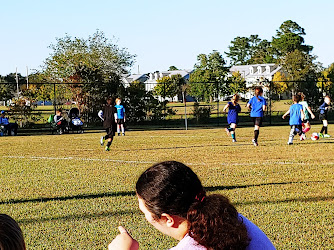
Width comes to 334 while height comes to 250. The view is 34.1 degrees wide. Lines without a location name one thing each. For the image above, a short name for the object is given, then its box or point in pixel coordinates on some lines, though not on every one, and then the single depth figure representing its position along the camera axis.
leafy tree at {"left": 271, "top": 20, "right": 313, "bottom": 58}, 105.19
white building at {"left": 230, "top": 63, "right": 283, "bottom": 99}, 109.75
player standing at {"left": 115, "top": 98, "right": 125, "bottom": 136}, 25.11
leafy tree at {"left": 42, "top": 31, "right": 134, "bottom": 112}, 33.41
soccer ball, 19.56
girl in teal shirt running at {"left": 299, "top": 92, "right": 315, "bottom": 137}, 20.06
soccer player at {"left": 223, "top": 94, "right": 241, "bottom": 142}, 20.11
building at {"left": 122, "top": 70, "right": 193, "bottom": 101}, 129.38
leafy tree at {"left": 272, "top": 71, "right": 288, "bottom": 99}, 36.06
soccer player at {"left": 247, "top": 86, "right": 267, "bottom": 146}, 17.64
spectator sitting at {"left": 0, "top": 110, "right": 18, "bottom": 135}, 27.45
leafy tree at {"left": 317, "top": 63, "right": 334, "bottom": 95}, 36.74
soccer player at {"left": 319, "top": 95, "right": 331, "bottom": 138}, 21.09
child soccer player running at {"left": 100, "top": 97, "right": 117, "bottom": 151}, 16.83
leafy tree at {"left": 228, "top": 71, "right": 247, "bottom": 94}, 42.09
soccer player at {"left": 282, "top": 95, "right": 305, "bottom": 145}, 17.91
